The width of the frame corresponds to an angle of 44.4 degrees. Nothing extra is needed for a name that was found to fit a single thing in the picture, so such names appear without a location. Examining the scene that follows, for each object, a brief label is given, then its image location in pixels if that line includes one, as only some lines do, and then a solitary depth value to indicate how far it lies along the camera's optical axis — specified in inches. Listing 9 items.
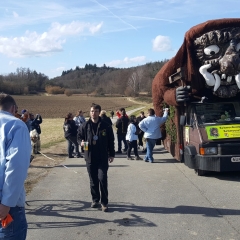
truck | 276.3
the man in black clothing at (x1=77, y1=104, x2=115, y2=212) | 211.0
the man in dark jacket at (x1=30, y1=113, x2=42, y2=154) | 461.6
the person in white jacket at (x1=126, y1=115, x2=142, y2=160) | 403.2
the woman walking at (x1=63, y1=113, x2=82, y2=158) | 420.6
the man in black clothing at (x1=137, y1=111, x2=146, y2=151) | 493.3
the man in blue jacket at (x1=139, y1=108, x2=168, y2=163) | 378.1
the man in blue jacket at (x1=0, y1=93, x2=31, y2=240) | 97.8
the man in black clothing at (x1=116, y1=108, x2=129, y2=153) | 458.2
